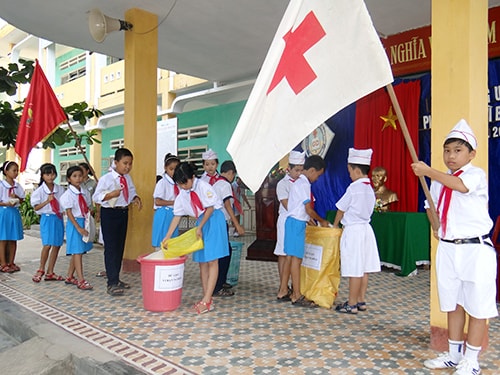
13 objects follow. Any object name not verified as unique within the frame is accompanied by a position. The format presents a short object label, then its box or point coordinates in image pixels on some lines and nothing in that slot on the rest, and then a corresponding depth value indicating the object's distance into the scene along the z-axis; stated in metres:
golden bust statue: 6.16
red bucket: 3.78
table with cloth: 5.46
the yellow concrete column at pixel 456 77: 2.74
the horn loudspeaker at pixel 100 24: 5.40
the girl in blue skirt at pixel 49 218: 5.23
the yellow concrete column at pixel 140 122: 5.63
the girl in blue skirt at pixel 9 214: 5.71
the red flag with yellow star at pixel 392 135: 6.32
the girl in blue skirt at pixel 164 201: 4.98
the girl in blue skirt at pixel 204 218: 3.86
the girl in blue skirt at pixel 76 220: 4.78
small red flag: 5.16
